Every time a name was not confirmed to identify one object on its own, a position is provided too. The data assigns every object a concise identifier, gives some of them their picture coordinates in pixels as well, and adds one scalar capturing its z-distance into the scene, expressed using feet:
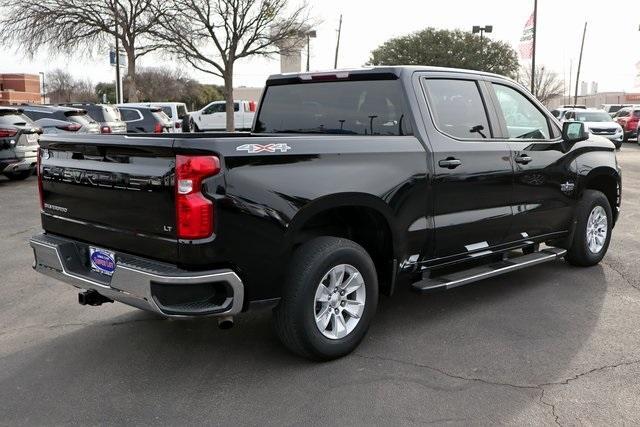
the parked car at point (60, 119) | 50.55
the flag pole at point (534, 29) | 108.74
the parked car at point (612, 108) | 142.72
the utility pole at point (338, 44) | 156.26
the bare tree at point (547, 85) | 250.78
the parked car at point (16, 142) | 41.50
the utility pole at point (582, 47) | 191.93
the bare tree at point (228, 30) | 100.89
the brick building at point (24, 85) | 274.57
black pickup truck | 11.33
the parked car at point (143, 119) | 71.10
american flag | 108.78
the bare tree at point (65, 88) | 285.84
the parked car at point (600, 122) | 81.92
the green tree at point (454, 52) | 183.21
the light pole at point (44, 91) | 267.18
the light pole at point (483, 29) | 144.54
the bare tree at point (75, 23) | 111.96
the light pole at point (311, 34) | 105.09
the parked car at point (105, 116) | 60.03
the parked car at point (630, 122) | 102.53
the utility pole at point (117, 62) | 109.43
